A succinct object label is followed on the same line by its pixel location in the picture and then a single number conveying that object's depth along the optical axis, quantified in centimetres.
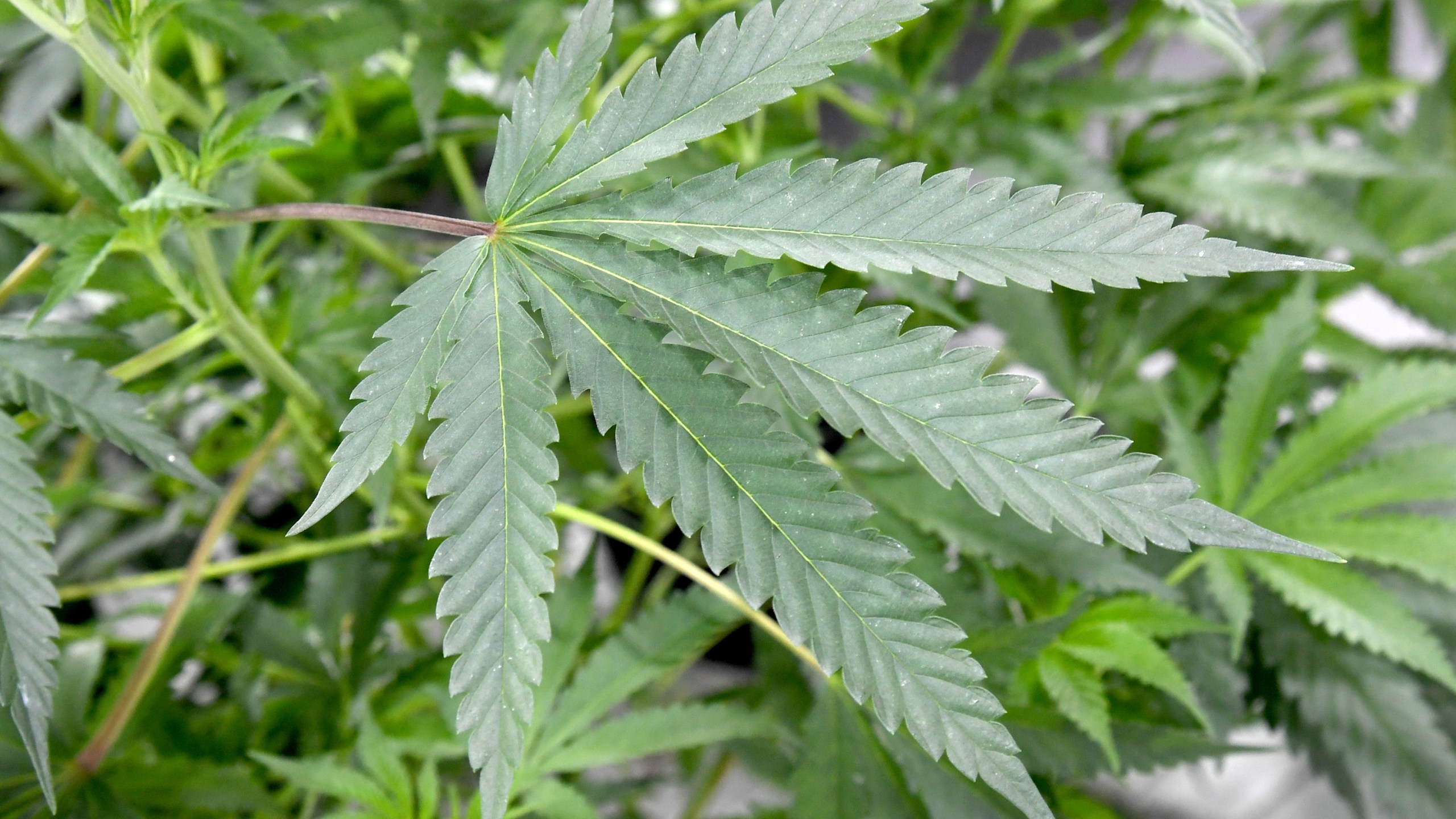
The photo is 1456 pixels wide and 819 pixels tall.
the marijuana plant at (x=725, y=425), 27
